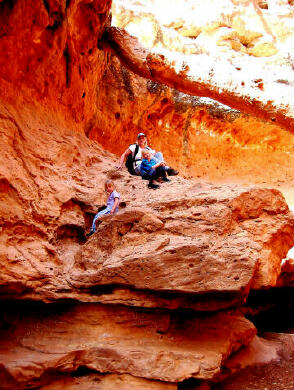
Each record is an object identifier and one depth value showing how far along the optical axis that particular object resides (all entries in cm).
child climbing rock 393
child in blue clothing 450
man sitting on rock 496
